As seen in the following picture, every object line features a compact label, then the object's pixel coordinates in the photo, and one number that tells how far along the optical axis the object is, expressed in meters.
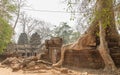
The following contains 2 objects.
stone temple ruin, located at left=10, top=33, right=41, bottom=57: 17.29
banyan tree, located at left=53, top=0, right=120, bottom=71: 7.04
